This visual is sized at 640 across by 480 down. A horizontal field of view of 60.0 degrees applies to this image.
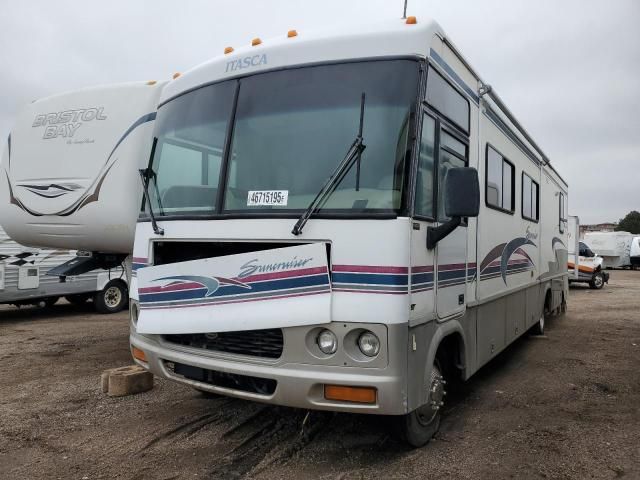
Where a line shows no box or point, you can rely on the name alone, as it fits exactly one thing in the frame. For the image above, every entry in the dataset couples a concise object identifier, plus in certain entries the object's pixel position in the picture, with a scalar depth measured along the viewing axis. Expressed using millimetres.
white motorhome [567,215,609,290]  20219
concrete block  5438
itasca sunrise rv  3389
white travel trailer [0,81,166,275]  5551
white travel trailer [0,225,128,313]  10250
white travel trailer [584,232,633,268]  32969
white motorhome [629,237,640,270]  33906
